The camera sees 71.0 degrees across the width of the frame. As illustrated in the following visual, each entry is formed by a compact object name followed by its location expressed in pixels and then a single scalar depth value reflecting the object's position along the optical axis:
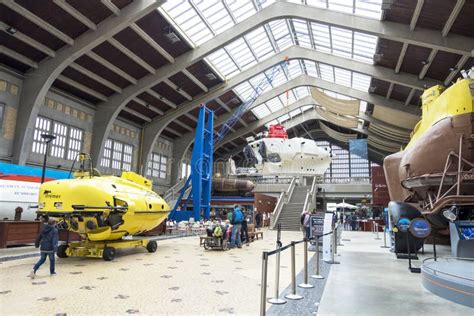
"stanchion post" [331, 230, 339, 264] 8.43
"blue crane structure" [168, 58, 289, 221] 19.06
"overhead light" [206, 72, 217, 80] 26.23
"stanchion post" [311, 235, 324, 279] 6.49
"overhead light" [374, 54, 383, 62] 19.47
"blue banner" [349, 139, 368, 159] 32.66
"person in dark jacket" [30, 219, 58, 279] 6.09
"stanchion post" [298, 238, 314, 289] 5.68
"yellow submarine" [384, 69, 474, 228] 8.09
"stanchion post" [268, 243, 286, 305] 4.65
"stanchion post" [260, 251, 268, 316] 3.51
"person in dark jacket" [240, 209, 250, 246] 12.67
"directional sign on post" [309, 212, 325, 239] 10.68
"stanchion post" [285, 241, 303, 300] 4.92
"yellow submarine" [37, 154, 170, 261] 8.04
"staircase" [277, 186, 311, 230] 21.95
